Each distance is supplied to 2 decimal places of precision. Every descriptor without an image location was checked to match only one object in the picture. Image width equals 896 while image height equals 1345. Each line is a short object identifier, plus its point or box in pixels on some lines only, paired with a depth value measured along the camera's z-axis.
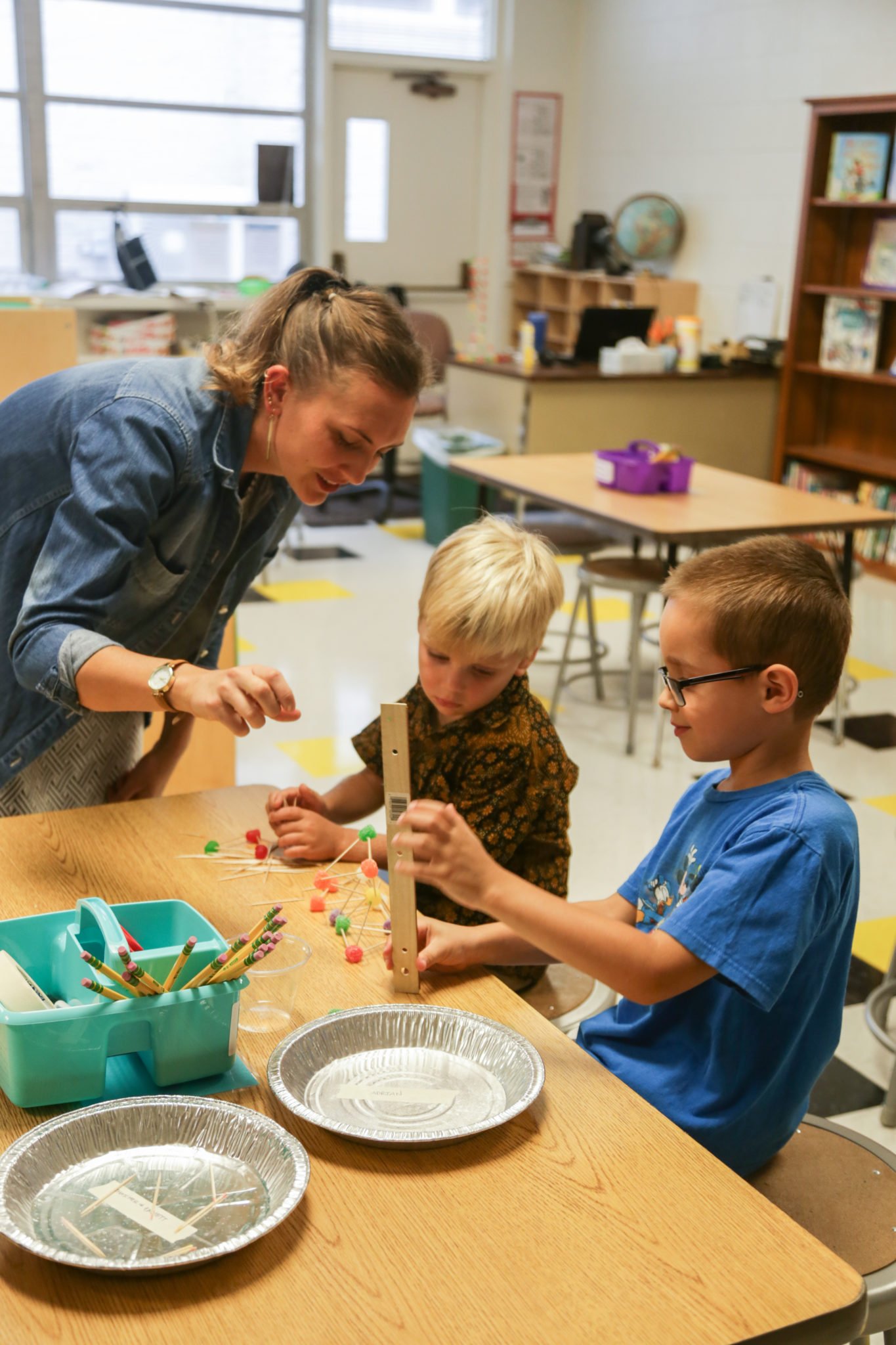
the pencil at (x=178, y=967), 1.08
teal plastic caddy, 1.03
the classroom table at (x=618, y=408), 6.11
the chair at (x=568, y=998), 1.59
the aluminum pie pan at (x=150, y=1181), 0.89
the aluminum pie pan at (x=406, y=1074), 1.04
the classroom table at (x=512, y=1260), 0.84
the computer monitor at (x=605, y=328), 6.43
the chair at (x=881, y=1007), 2.42
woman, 1.45
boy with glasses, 1.15
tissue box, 6.24
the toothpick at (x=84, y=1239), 0.88
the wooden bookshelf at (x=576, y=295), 7.39
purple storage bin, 4.21
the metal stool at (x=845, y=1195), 1.22
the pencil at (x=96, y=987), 1.03
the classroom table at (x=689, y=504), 3.78
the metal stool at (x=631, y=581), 3.97
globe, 7.45
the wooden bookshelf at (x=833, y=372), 6.17
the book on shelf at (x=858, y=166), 5.96
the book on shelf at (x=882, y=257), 6.05
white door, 7.86
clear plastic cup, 1.16
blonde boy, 1.56
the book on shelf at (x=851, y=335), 6.20
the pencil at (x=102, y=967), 1.06
